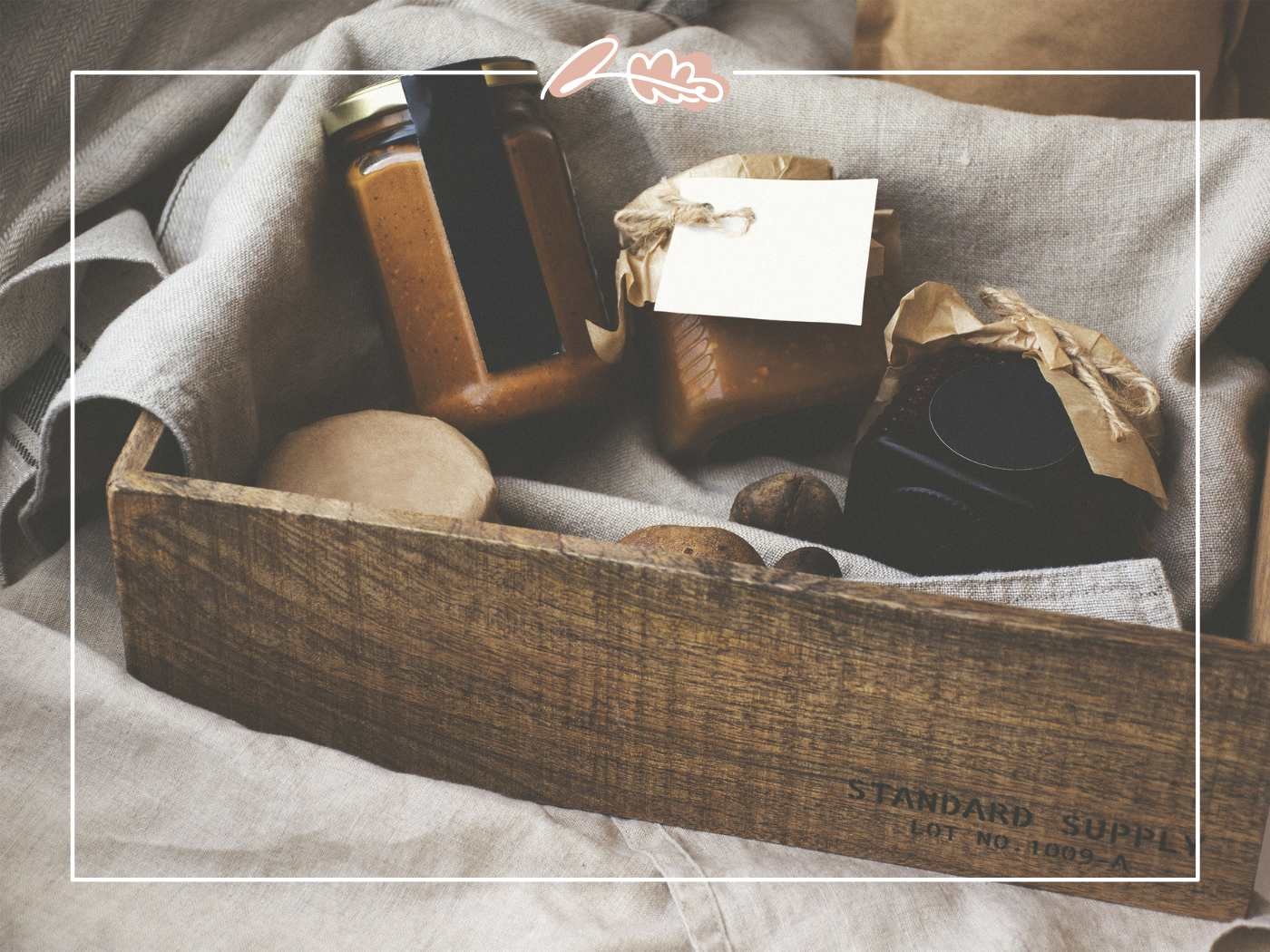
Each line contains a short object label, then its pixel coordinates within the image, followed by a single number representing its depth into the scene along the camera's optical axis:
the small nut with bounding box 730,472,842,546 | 0.69
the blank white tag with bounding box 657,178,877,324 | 0.68
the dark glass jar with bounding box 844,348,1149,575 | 0.61
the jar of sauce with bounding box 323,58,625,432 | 0.68
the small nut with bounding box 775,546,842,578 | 0.62
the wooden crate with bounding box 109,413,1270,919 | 0.52
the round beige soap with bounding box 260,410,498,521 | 0.65
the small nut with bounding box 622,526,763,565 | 0.61
